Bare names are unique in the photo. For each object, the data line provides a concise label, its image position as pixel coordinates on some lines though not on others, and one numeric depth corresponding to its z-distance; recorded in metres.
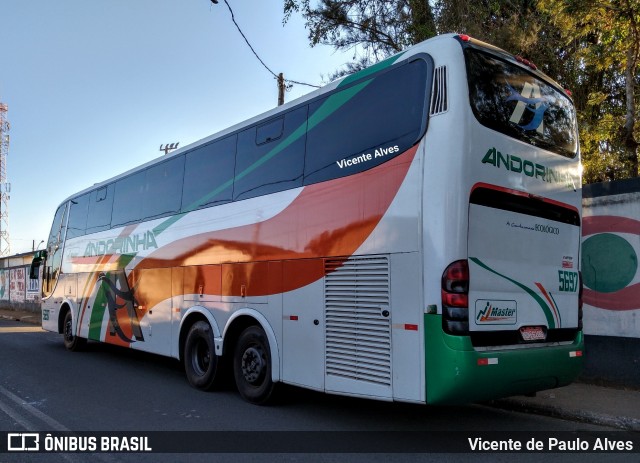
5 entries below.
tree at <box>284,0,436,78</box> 14.65
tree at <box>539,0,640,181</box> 9.31
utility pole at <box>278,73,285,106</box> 17.81
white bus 5.02
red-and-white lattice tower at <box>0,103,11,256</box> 57.99
